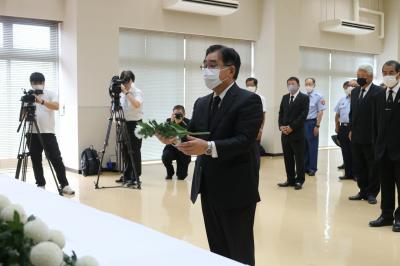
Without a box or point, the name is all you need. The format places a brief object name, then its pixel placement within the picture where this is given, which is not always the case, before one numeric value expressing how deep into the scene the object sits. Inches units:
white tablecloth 53.2
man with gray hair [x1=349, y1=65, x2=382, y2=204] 196.8
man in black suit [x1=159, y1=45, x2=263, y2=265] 86.0
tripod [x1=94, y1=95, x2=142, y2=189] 225.9
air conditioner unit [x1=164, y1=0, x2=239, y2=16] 313.9
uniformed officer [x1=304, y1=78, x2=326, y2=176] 286.8
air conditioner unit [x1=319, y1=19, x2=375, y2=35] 404.8
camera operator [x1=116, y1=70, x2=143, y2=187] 231.1
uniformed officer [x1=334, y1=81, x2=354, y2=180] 268.8
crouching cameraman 262.8
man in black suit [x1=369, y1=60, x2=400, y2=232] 153.4
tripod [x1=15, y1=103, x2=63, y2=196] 198.7
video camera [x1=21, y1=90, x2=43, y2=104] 196.5
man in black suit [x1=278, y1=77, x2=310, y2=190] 236.1
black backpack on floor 274.5
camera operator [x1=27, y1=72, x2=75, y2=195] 205.8
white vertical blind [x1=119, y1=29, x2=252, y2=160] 315.9
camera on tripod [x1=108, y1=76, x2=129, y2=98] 223.0
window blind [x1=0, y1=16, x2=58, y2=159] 278.5
